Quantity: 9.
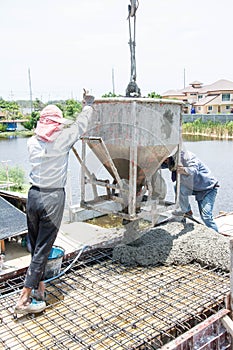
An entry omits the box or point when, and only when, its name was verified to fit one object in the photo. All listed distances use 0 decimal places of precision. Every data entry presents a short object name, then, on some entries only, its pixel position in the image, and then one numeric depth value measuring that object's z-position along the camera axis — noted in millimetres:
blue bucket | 3969
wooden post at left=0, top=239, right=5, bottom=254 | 6125
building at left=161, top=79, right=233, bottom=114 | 44219
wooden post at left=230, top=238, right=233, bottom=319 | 3336
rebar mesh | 3016
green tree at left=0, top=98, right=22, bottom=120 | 52406
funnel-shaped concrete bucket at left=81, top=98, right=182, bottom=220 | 3814
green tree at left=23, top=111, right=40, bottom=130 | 38531
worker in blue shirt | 5316
